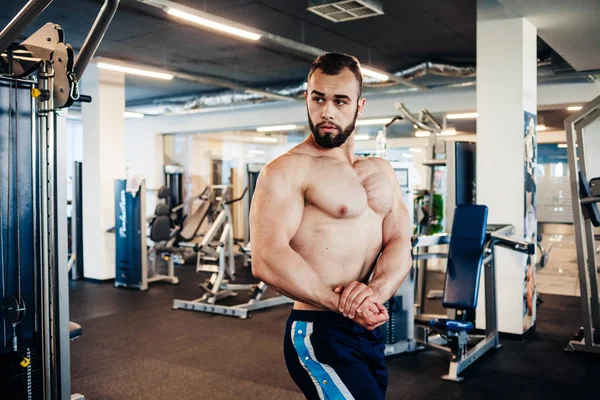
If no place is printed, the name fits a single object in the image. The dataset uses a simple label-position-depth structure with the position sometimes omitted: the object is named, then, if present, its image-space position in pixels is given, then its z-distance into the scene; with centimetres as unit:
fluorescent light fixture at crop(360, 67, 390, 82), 609
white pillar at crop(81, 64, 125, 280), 689
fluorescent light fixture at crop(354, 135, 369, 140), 1071
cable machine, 208
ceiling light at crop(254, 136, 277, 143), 1048
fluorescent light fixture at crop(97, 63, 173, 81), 581
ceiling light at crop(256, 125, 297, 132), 957
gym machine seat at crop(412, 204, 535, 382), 352
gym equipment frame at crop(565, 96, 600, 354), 403
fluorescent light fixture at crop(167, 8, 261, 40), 424
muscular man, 142
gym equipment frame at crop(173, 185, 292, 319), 529
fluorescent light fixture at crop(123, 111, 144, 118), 925
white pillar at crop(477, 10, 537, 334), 440
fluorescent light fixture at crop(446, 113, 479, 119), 840
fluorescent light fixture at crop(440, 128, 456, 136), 1180
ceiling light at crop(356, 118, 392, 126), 887
